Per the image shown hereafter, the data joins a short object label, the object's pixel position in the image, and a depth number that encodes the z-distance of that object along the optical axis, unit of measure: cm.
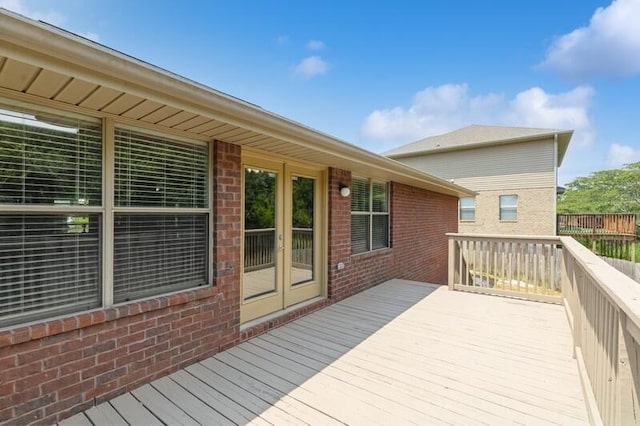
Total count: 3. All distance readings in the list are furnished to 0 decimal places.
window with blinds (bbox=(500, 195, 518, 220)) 1578
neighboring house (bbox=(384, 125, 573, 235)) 1493
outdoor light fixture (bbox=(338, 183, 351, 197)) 536
